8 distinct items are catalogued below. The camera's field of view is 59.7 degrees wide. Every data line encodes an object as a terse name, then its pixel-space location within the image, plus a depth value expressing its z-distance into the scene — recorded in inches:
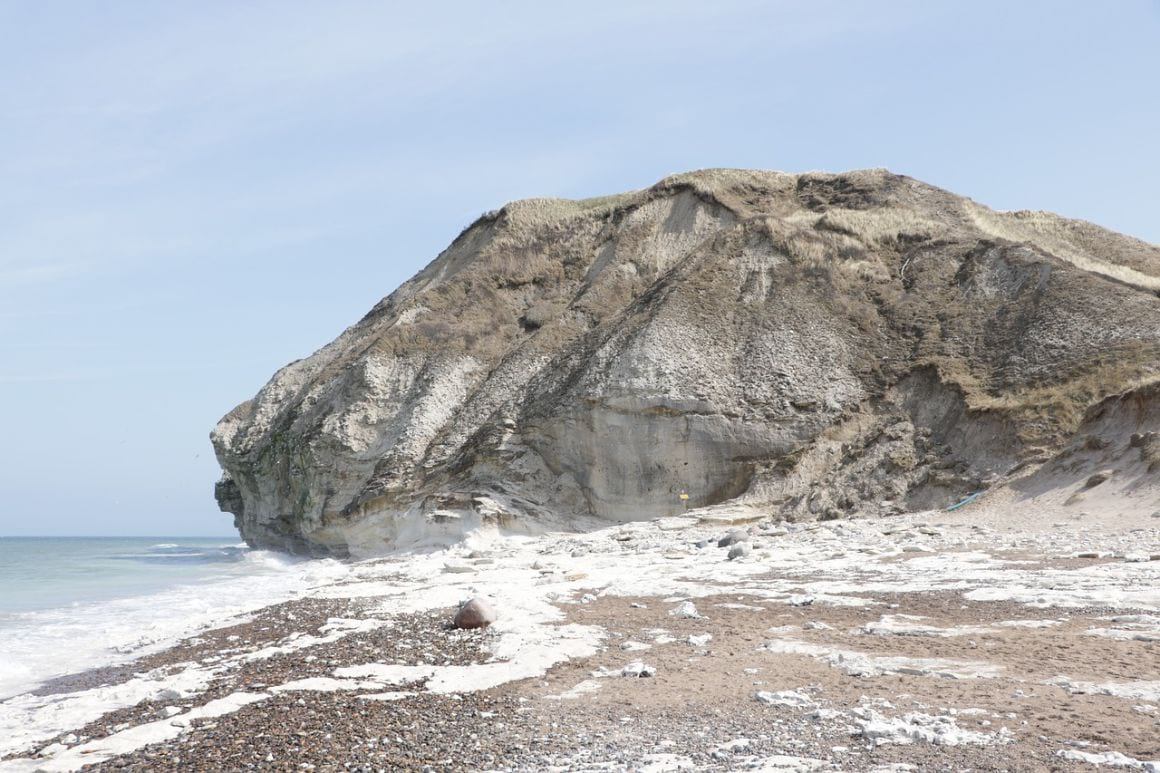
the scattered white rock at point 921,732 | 243.1
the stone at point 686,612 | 449.7
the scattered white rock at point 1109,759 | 217.3
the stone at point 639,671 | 332.8
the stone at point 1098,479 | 754.2
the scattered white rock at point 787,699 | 284.4
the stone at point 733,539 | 770.2
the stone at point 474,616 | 447.2
